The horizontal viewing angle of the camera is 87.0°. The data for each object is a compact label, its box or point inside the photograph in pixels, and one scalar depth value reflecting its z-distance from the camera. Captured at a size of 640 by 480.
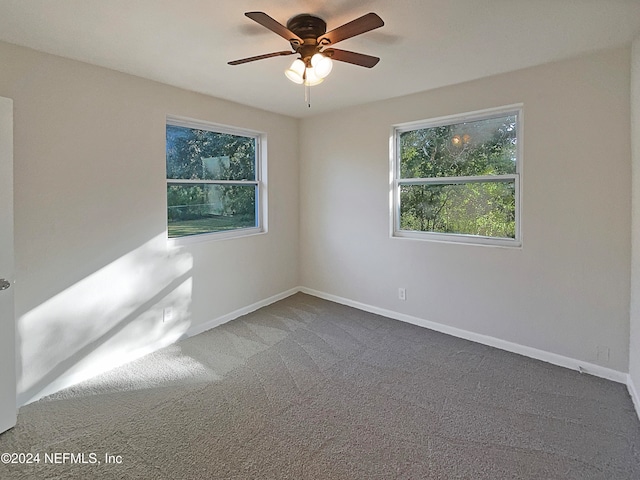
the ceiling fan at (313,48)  1.85
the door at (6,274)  1.98
